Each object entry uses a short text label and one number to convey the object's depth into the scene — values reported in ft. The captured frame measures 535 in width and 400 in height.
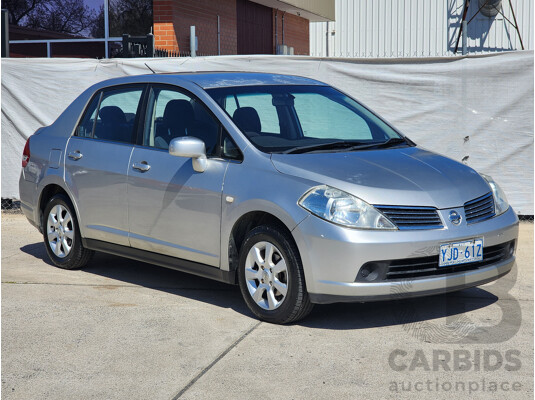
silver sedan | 17.38
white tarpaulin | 30.37
